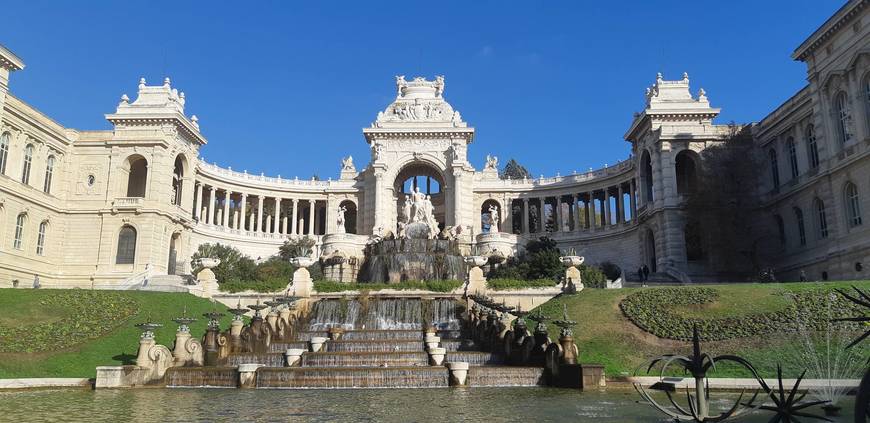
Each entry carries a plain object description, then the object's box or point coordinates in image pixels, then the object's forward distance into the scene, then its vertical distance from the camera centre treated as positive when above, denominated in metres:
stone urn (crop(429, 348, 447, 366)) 21.28 -0.97
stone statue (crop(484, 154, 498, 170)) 80.55 +20.95
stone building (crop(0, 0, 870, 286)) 42.72 +13.78
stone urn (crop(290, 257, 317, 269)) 38.12 +4.02
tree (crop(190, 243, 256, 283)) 54.25 +5.96
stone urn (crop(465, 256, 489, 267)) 39.50 +4.17
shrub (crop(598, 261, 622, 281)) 60.87 +5.65
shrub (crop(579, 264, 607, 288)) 43.80 +3.54
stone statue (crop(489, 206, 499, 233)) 66.00 +11.22
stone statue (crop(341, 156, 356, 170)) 81.19 +21.01
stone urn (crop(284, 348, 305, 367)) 21.83 -0.97
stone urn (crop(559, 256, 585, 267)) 36.91 +3.97
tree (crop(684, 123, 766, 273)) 50.22 +10.38
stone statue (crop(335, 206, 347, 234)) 63.65 +10.53
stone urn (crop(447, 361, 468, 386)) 18.63 -1.35
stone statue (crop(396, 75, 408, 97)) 80.06 +30.78
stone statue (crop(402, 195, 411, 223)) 58.88 +10.83
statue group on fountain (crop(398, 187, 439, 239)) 57.56 +10.54
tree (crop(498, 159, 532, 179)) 115.25 +28.81
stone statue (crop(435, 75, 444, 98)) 79.88 +30.44
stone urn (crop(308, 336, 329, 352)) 24.89 -0.59
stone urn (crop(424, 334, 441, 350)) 23.46 -0.50
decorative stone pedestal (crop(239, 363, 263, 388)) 18.89 -1.44
